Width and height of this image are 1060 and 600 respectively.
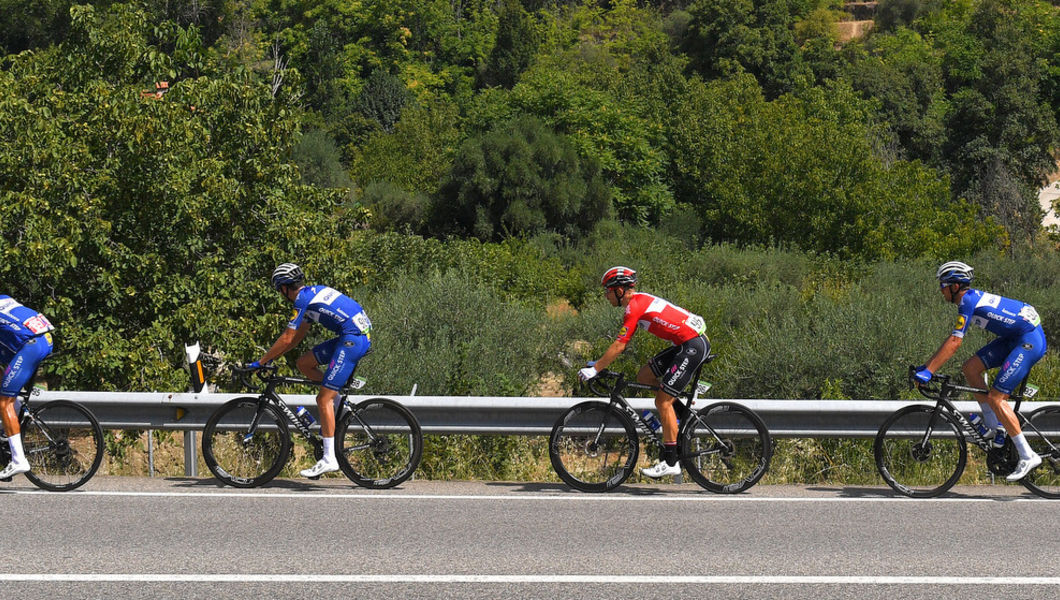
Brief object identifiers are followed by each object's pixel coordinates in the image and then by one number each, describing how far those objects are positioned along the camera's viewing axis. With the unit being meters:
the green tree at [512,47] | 98.31
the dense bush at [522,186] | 52.06
